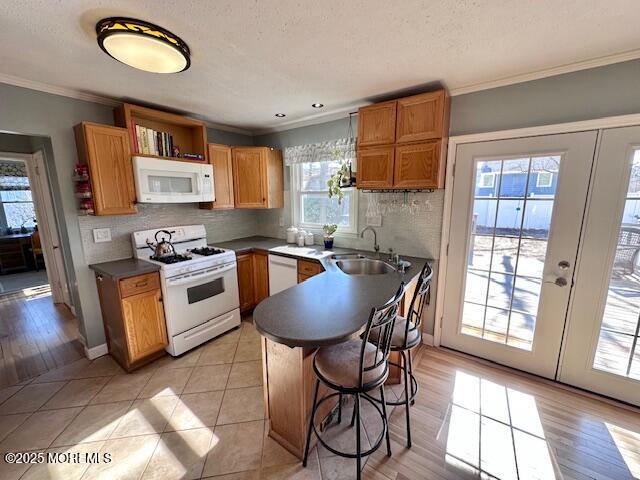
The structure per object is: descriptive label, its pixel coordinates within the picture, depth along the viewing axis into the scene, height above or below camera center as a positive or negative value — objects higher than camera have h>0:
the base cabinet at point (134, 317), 2.23 -1.04
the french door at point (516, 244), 1.96 -0.39
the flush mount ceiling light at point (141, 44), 1.31 +0.79
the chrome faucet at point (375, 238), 2.83 -0.45
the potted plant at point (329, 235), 3.08 -0.44
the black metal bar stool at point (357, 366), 1.25 -0.84
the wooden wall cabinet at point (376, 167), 2.37 +0.28
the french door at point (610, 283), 1.77 -0.62
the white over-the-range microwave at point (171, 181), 2.46 +0.17
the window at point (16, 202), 5.81 -0.07
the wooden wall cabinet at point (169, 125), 2.42 +0.77
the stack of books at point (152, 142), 2.47 +0.54
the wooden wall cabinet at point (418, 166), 2.19 +0.26
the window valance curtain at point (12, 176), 5.74 +0.49
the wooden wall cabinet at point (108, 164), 2.21 +0.29
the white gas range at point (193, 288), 2.46 -0.89
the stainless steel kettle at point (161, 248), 2.63 -0.50
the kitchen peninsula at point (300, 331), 1.24 -0.61
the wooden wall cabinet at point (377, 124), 2.30 +0.65
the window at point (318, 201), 3.12 -0.05
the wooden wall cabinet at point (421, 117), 2.11 +0.65
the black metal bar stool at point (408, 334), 1.54 -0.86
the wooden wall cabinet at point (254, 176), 3.31 +0.27
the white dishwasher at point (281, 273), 2.85 -0.83
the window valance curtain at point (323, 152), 2.90 +0.53
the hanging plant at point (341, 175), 2.77 +0.23
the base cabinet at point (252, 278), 3.21 -0.98
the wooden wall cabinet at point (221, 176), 3.10 +0.26
